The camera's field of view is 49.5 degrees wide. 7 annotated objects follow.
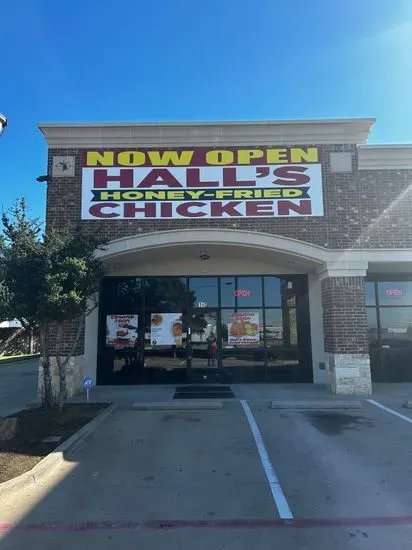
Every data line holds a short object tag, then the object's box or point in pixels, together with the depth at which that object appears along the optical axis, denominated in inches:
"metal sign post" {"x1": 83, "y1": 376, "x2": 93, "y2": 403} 414.9
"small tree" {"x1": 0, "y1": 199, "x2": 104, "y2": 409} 340.2
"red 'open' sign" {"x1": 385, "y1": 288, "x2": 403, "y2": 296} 566.6
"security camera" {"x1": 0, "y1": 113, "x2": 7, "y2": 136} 221.6
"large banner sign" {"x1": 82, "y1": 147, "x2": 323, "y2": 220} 478.3
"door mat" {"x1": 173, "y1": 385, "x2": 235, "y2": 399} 455.8
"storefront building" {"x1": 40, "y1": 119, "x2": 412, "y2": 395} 467.8
